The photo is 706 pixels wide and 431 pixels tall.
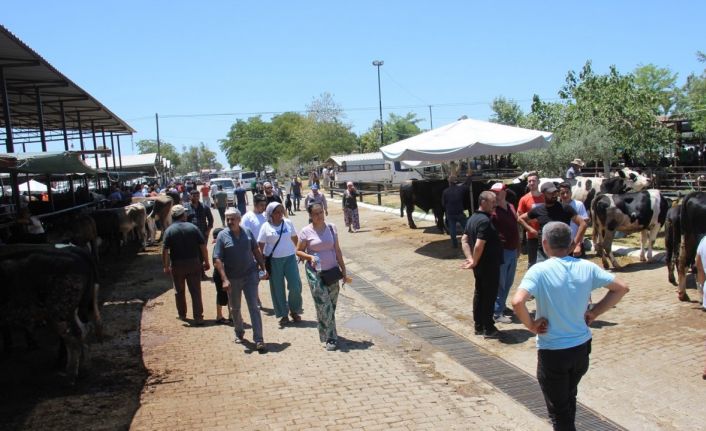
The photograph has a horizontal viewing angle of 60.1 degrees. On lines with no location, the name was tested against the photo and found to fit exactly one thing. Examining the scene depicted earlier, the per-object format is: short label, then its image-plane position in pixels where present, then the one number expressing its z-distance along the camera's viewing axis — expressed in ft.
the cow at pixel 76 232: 41.42
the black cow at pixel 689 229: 26.53
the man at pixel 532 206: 28.45
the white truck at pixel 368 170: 148.46
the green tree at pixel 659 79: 173.68
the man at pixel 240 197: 68.18
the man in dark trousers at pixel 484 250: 23.50
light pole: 187.95
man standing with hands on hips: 13.05
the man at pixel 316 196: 53.87
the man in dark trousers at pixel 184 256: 27.89
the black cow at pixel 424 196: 56.29
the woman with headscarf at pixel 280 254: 27.78
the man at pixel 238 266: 24.25
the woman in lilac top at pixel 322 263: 24.20
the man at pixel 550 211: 27.39
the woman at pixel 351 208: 62.39
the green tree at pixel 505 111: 223.71
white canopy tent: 43.14
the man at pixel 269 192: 44.40
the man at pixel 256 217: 29.93
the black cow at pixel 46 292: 21.56
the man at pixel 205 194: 81.51
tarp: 32.48
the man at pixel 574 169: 52.40
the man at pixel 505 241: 25.81
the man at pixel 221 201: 67.46
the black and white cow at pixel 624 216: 34.35
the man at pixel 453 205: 46.24
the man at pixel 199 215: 39.78
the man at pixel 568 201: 27.91
